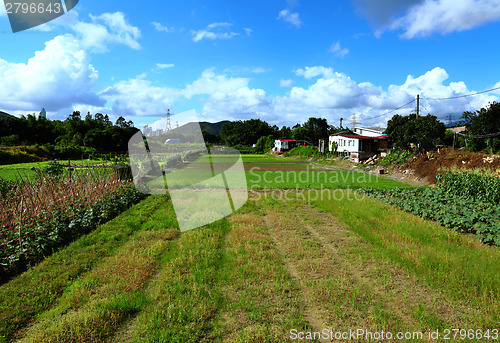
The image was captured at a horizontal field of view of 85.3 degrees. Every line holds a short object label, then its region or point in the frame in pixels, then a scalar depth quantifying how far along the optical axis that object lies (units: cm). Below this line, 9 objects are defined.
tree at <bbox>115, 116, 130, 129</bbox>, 7256
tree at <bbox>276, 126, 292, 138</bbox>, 9022
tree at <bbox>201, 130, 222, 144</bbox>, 9822
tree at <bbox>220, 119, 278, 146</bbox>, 9506
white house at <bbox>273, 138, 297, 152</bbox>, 6506
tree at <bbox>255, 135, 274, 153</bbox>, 7444
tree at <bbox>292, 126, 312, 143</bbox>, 7531
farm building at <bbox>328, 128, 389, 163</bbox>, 3394
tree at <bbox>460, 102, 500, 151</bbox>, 3191
